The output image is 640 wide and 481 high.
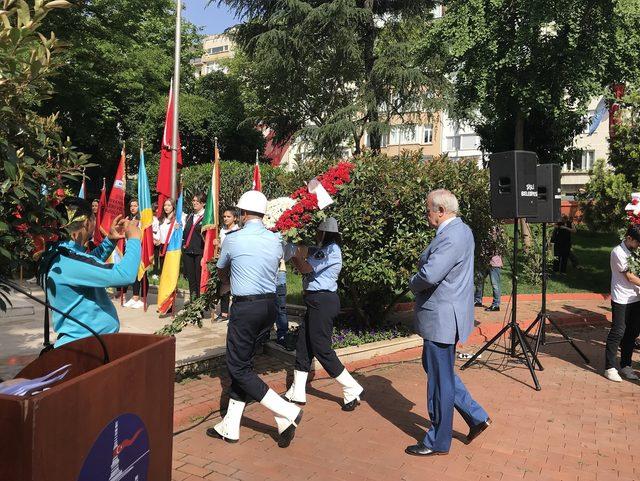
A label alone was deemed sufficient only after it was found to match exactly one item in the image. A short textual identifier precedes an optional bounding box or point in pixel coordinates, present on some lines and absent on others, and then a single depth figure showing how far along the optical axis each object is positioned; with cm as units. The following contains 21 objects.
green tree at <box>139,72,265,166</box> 2719
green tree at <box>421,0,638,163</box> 1692
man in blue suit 434
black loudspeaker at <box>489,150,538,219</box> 714
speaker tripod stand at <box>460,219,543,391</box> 673
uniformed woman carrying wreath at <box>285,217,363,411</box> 541
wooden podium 165
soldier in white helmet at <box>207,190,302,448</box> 456
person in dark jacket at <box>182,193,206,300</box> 972
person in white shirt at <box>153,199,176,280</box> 993
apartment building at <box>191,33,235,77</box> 8656
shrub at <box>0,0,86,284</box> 224
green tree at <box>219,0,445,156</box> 1953
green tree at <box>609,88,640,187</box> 1324
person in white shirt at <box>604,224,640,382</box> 678
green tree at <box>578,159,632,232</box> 1362
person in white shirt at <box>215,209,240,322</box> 824
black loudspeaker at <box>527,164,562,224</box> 831
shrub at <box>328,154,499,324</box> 709
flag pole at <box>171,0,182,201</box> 1095
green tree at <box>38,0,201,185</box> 1370
